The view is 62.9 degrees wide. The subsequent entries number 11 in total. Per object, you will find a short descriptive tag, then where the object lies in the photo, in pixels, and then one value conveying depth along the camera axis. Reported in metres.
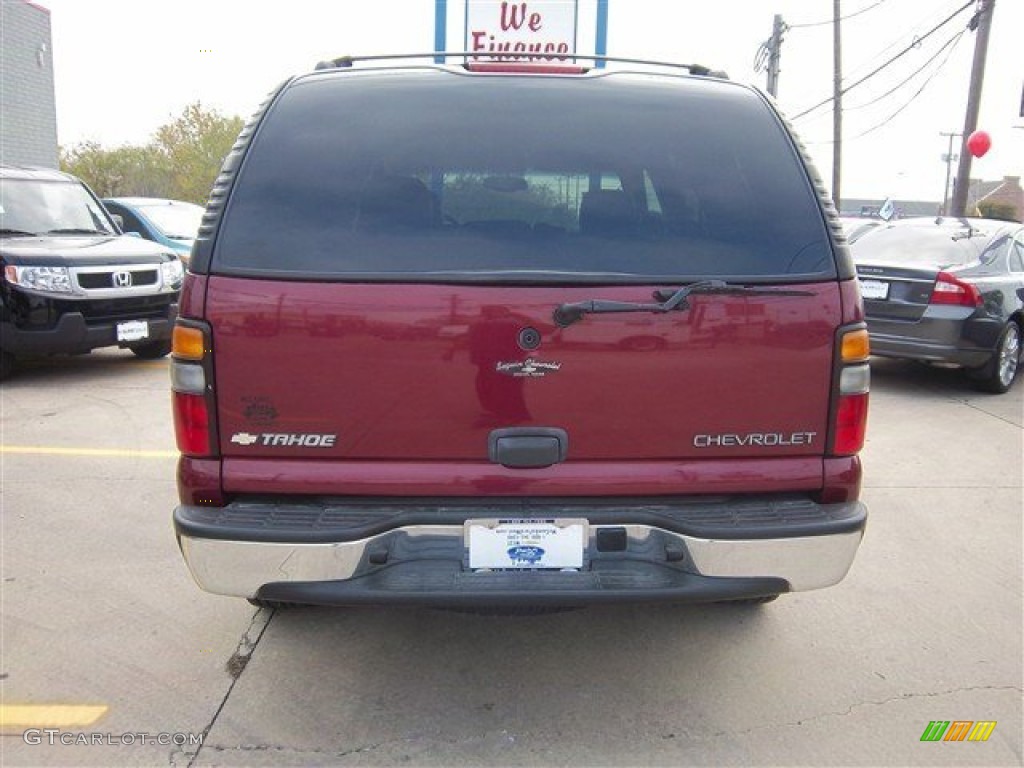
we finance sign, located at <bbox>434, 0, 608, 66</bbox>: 8.05
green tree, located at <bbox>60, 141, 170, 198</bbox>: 31.72
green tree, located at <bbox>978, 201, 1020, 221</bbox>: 52.65
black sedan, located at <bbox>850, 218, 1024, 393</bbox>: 7.23
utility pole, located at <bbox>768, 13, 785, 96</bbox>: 27.55
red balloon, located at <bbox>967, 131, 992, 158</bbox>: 15.12
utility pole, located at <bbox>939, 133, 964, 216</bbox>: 59.89
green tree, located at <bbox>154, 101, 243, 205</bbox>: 34.44
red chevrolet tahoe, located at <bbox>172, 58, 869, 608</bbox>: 2.36
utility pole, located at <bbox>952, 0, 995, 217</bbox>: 15.00
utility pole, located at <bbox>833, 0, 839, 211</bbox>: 24.27
